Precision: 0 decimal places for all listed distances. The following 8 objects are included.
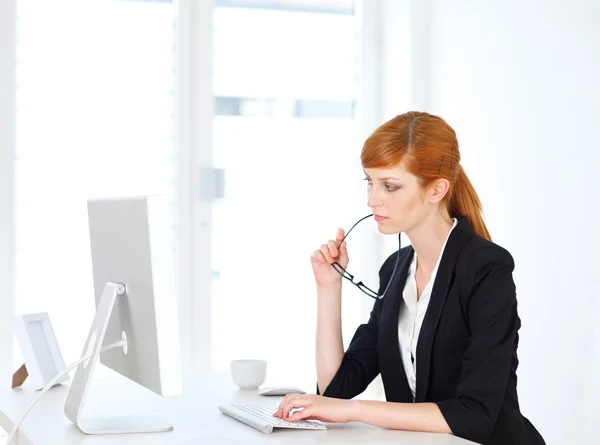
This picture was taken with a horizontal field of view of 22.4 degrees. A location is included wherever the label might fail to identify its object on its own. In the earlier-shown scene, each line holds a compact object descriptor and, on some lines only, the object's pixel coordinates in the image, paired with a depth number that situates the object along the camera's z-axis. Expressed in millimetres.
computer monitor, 3131
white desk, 3172
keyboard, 3234
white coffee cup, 3724
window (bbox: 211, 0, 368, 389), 5561
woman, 3354
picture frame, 3691
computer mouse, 3656
